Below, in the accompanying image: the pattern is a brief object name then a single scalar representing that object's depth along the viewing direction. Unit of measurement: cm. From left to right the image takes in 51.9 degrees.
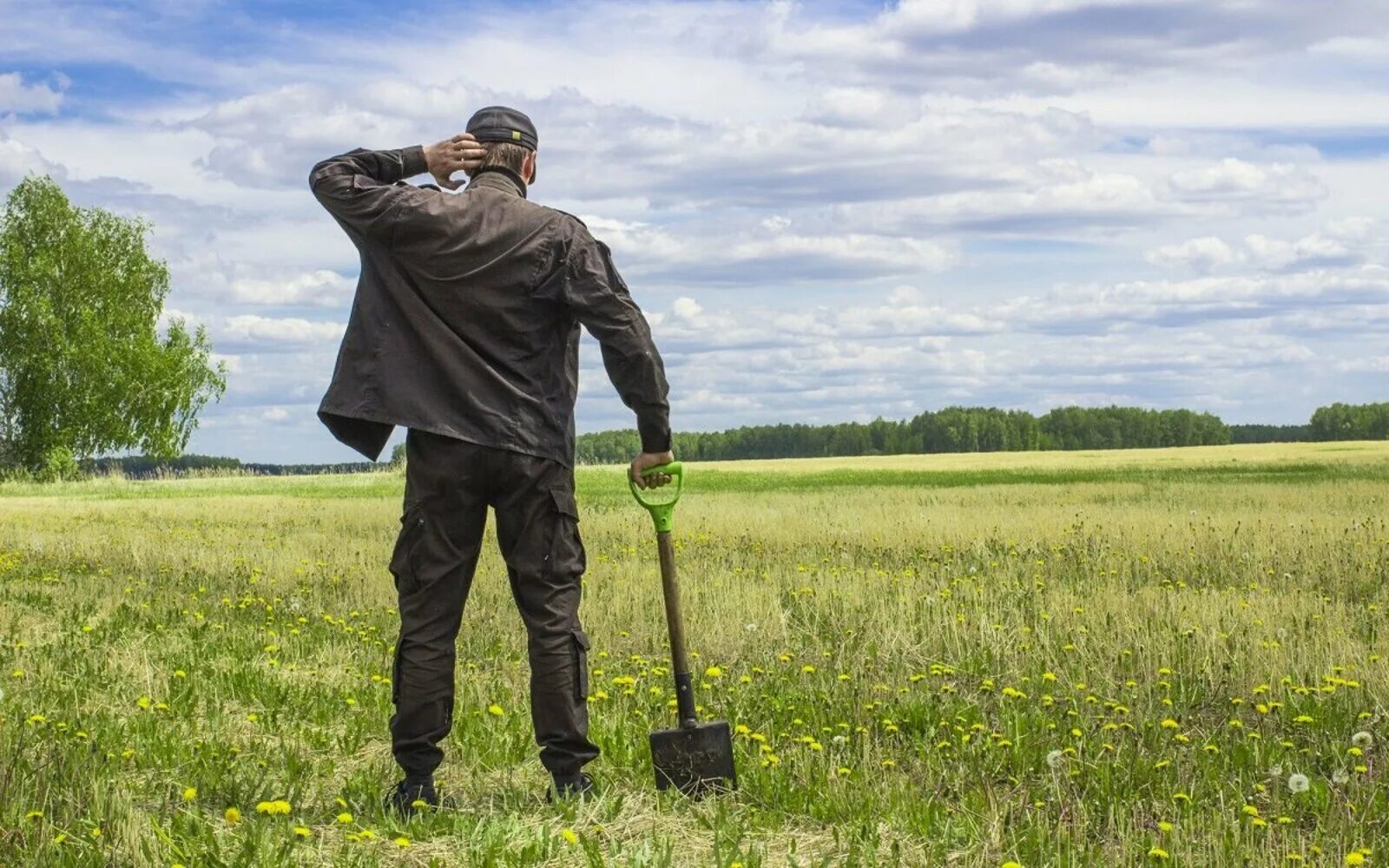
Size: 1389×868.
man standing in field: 559
